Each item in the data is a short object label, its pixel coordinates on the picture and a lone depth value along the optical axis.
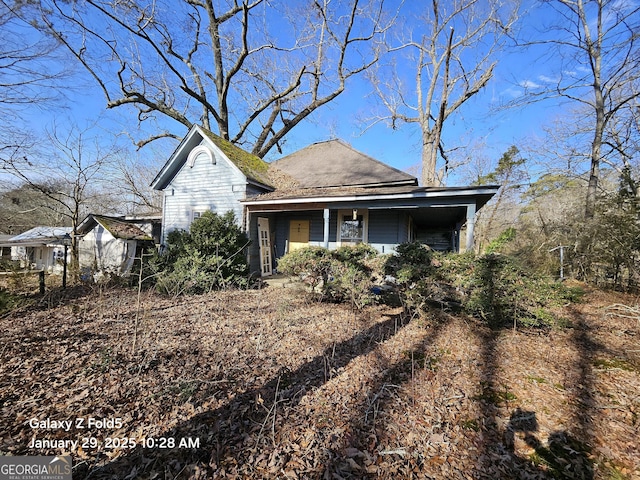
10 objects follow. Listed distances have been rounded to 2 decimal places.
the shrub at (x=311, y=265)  6.40
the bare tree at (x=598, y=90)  9.88
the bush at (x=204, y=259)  7.43
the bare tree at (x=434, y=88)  13.48
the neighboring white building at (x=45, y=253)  13.03
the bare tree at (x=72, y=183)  8.92
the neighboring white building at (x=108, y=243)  10.48
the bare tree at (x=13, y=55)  6.00
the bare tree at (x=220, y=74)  12.68
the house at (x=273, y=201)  9.48
